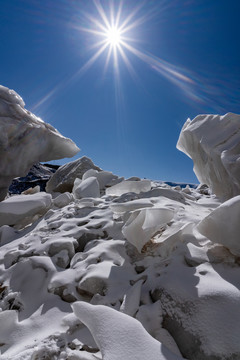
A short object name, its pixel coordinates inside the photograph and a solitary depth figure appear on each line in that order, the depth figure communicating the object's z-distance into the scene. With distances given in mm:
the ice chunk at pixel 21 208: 2902
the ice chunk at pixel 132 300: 1107
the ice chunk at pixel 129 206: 2133
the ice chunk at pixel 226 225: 1265
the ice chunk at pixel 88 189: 3284
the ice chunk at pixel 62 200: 3229
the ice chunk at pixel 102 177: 4265
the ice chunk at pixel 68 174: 5070
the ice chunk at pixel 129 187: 3236
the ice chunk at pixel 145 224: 1580
